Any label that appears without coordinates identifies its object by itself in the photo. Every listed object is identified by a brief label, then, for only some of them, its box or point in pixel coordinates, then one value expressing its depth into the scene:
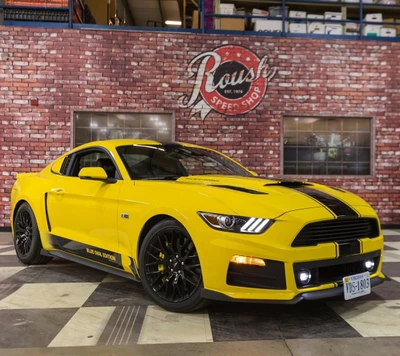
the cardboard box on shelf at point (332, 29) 8.52
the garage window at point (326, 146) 8.38
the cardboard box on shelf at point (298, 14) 8.52
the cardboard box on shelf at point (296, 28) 8.48
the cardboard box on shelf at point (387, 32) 8.67
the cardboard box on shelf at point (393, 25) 8.78
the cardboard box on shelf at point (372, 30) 8.66
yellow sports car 2.73
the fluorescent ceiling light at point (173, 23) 13.97
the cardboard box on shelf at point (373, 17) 8.75
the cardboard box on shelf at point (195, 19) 8.89
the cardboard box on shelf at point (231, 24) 8.39
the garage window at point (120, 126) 8.04
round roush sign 8.08
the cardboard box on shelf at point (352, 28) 8.69
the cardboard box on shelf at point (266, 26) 8.47
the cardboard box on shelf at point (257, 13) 8.55
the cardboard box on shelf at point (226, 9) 8.39
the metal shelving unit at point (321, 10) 8.31
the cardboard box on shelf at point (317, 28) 8.52
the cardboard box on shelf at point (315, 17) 8.49
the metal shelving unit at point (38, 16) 7.95
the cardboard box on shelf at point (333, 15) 8.53
